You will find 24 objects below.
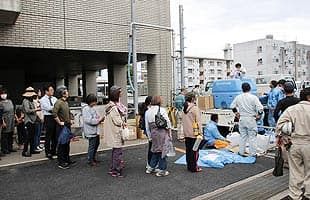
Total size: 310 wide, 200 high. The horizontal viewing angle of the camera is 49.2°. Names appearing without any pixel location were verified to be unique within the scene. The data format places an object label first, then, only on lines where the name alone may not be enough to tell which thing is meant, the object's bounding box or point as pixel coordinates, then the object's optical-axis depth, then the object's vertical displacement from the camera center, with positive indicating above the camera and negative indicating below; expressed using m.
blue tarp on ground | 7.48 -1.75
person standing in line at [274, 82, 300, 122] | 6.57 -0.35
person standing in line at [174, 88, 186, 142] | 11.05 -0.72
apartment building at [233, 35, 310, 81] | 48.80 +3.78
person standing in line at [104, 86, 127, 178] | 6.58 -0.85
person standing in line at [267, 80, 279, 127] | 10.88 -0.63
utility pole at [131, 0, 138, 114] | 10.77 +0.88
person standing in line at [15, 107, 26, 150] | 8.84 -1.05
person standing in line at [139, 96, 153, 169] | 7.70 -0.60
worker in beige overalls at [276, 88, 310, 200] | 4.79 -0.94
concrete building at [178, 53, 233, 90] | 52.07 +2.81
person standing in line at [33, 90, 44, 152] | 8.32 -0.98
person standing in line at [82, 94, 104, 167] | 7.42 -0.89
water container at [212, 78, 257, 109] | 11.56 -0.30
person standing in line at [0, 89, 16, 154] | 8.20 -0.89
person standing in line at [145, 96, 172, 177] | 6.57 -1.05
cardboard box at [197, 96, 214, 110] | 12.03 -0.69
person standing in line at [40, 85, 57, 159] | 7.92 -0.97
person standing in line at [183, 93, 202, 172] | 6.88 -1.01
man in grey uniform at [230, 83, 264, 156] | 7.86 -0.77
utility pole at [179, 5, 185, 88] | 11.93 +1.63
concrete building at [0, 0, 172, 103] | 9.33 +1.55
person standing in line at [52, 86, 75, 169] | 7.38 -0.78
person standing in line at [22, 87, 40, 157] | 8.09 -0.78
